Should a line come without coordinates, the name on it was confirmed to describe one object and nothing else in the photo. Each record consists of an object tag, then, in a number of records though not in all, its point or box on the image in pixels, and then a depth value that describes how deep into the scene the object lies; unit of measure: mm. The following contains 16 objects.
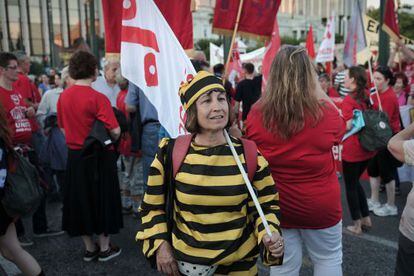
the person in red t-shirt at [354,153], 4352
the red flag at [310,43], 10080
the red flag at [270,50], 5884
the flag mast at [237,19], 4117
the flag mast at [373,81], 4802
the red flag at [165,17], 3227
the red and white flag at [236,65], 10906
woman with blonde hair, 2406
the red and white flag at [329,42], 10328
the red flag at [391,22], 6664
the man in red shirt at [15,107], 4145
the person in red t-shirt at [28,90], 5316
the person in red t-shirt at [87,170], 3730
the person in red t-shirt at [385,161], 5020
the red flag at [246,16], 4293
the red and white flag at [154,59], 2742
